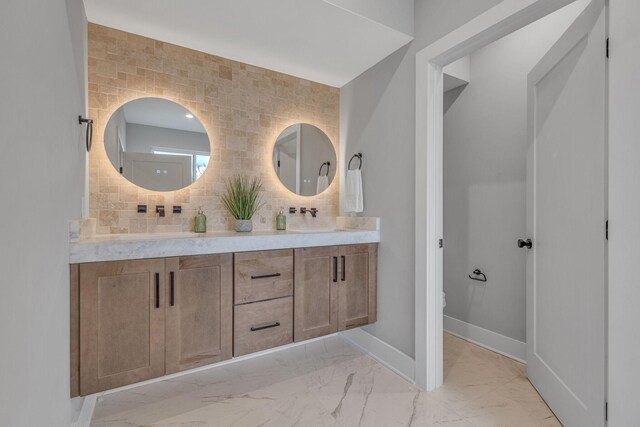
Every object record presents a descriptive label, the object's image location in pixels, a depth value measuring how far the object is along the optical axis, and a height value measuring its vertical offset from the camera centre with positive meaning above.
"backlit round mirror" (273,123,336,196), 2.59 +0.47
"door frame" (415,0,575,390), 1.86 -0.02
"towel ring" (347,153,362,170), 2.54 +0.48
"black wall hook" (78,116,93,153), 1.57 +0.46
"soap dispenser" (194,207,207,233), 2.15 -0.08
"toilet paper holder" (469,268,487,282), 2.49 -0.53
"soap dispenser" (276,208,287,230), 2.48 -0.08
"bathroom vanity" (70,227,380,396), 1.42 -0.49
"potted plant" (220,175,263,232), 2.26 +0.10
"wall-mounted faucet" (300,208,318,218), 2.67 +0.01
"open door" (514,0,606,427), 1.27 -0.05
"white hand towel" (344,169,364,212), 2.46 +0.16
